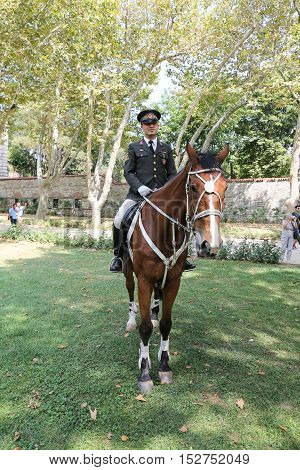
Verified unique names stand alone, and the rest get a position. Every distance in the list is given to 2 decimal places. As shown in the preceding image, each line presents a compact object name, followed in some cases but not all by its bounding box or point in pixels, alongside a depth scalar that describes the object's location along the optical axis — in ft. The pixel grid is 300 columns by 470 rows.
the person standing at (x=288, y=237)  39.06
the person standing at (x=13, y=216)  69.00
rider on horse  14.97
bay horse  10.61
